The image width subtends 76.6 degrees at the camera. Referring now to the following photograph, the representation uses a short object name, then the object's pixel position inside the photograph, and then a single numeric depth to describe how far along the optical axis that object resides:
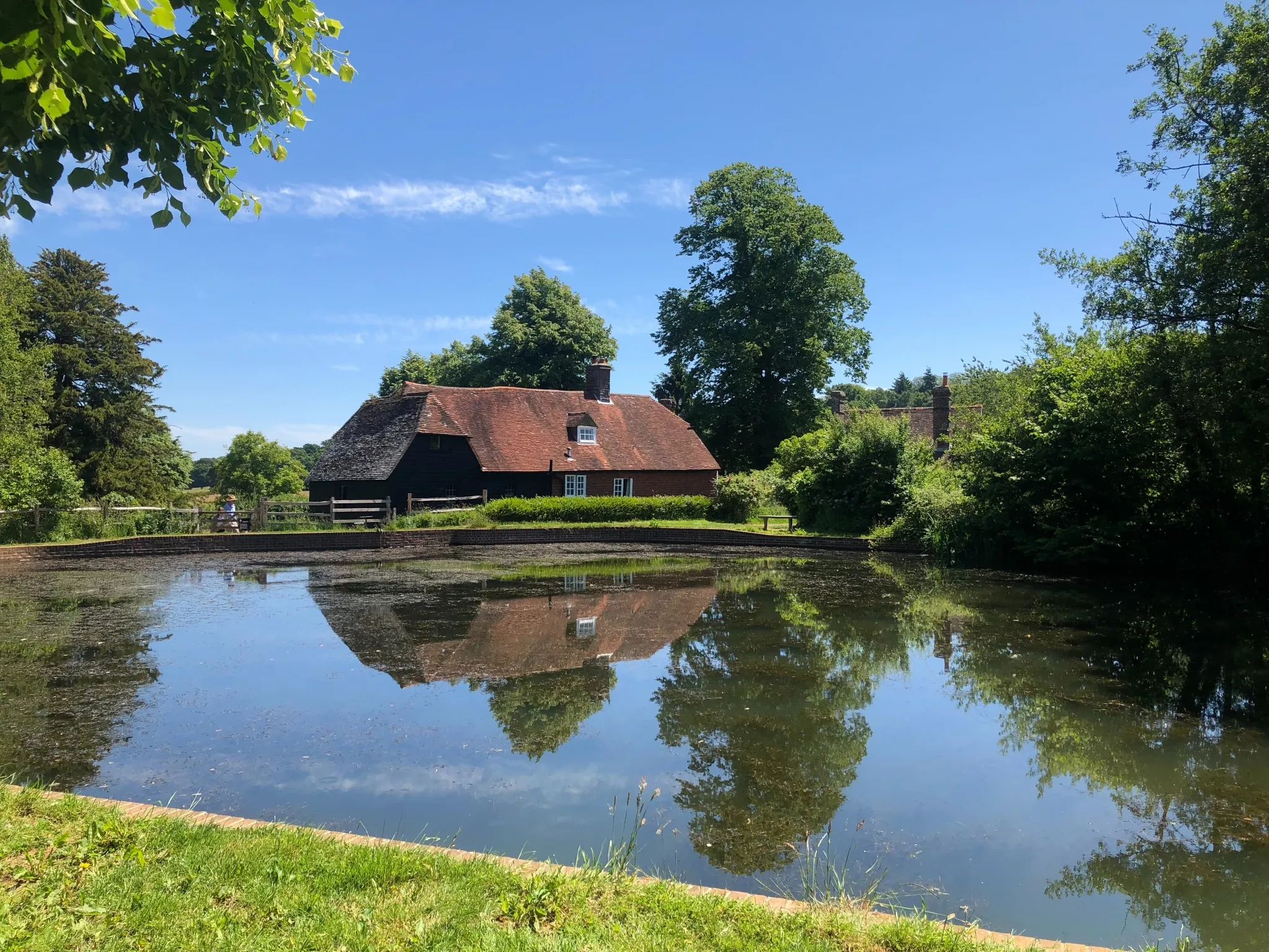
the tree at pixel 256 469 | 59.41
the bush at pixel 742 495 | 34.75
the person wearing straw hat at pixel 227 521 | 29.36
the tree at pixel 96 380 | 37.31
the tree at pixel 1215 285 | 15.52
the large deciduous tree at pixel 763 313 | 42.84
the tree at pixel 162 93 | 3.56
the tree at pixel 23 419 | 25.12
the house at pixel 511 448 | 34.53
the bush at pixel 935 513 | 23.78
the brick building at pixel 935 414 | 44.19
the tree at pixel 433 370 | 57.03
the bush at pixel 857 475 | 27.81
